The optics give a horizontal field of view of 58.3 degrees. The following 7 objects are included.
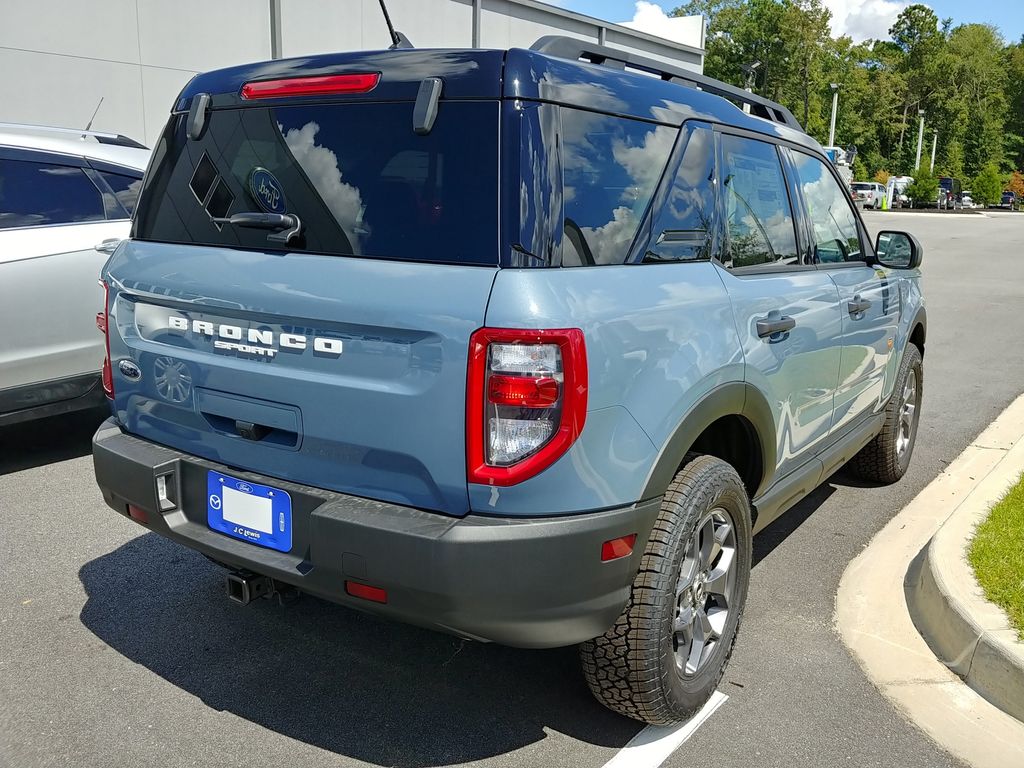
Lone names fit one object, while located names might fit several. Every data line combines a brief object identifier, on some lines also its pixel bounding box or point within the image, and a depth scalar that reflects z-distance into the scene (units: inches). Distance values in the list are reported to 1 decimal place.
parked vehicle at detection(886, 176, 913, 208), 2573.8
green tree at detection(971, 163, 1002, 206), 2807.6
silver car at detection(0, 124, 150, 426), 200.1
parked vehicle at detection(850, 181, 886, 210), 2338.6
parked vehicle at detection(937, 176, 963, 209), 2576.3
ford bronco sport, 90.8
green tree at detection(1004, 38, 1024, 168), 3786.9
